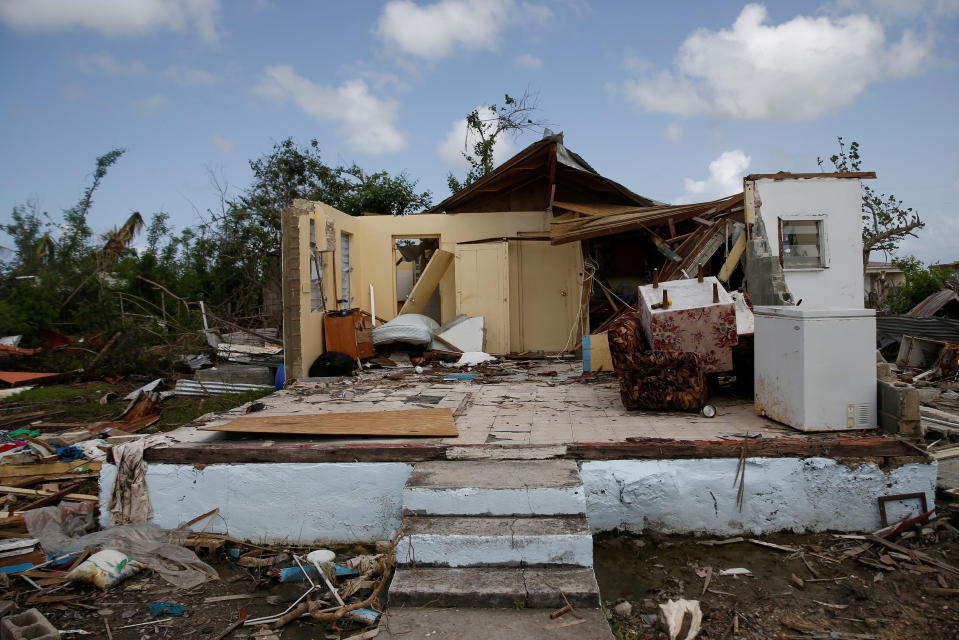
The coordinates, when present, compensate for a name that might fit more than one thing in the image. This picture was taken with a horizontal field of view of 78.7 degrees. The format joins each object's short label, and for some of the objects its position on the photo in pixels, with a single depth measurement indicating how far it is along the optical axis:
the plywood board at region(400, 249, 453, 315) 11.37
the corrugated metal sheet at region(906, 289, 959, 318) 14.14
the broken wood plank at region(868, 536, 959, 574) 3.48
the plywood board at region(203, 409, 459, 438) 4.48
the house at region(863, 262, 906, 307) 25.39
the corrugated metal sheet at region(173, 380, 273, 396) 9.38
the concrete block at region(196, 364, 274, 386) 9.96
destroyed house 10.16
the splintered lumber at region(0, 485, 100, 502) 4.93
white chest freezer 4.17
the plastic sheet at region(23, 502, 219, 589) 3.79
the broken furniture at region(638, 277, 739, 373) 5.21
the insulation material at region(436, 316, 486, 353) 10.41
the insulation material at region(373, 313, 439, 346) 9.98
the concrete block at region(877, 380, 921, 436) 4.03
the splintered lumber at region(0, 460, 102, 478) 5.34
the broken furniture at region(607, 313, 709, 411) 5.12
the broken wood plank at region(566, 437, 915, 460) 3.98
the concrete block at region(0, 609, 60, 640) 2.87
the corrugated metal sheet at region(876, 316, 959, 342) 11.03
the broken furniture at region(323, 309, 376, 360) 9.11
